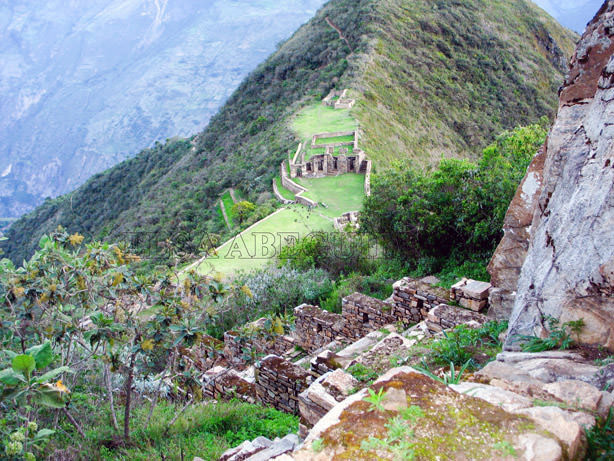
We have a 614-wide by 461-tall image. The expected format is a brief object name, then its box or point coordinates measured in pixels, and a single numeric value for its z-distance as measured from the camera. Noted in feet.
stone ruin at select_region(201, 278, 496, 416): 18.45
